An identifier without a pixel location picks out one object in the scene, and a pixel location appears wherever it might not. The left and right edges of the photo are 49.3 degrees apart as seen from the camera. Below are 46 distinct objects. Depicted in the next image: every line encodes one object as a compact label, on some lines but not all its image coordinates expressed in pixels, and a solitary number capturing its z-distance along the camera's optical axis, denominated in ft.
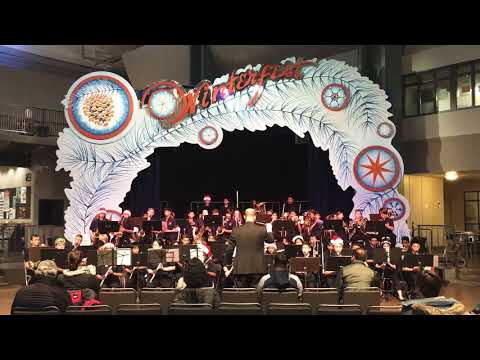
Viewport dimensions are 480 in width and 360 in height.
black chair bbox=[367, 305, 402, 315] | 23.14
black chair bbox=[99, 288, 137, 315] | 26.13
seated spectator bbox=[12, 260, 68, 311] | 23.66
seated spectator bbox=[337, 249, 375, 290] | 29.94
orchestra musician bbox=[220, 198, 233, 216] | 59.44
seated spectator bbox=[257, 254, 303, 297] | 27.99
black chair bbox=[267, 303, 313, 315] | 23.07
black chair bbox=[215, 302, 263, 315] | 23.17
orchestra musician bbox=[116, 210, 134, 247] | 50.25
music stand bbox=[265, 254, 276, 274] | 36.86
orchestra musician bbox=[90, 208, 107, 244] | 51.49
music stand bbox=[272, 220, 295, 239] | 46.83
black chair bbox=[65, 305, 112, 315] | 22.50
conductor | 31.83
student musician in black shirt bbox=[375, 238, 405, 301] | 38.63
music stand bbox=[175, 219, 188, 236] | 56.44
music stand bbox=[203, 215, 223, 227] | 50.72
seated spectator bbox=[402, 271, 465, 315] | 21.40
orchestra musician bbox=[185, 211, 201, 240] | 52.45
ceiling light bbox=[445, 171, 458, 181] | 63.00
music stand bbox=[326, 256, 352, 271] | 36.09
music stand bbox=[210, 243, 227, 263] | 40.29
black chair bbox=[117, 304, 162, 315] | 23.15
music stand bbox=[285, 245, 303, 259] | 38.99
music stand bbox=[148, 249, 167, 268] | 38.19
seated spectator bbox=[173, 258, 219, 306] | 25.95
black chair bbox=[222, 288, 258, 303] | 26.14
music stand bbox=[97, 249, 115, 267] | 37.60
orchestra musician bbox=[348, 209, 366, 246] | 44.57
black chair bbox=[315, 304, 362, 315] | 22.87
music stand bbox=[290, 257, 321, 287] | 35.24
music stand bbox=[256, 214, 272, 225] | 46.65
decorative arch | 55.01
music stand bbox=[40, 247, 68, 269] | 36.24
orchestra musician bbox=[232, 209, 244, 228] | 53.42
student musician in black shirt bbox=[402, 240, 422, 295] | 37.58
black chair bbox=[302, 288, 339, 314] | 25.63
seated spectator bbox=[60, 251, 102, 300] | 29.12
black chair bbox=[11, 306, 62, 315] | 22.94
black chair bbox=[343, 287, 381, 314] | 26.40
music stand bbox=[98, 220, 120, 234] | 46.83
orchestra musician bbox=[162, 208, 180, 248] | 52.13
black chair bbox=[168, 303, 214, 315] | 23.29
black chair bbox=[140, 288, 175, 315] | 26.84
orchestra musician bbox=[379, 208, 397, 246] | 46.44
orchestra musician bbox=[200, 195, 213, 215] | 67.54
